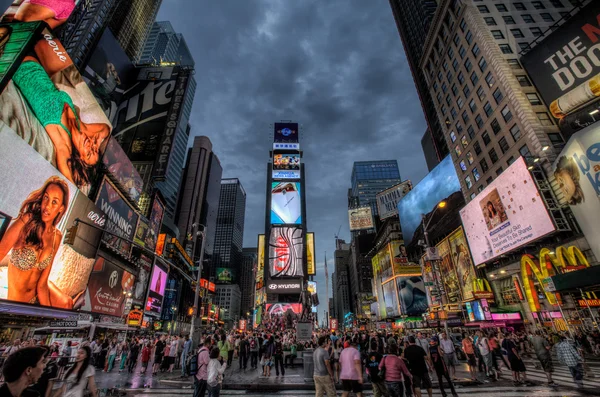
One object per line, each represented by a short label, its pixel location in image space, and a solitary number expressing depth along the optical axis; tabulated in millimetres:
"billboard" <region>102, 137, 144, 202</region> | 31922
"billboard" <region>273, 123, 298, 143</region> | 81938
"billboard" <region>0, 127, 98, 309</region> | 18591
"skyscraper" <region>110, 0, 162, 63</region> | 77688
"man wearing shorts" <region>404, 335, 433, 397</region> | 8039
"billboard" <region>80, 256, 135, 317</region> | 32031
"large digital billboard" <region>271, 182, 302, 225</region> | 73438
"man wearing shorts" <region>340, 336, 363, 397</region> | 7160
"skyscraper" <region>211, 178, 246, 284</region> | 193438
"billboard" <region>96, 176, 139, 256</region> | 31669
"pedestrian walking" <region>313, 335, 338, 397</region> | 7465
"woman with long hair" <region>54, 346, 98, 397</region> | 5006
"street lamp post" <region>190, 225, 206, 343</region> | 17303
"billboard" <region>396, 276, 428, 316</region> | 55675
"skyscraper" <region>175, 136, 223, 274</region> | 116375
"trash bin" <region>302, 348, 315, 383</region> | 13016
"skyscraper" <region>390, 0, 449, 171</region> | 69625
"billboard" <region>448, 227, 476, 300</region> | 38969
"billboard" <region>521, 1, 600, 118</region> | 24625
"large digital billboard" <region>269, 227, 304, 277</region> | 70188
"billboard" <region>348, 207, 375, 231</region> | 99700
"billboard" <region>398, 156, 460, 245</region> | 50750
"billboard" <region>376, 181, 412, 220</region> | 86375
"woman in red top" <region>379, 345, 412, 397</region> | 7133
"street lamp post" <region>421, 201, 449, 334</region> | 17281
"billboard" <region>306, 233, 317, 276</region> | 79369
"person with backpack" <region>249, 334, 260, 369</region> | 17836
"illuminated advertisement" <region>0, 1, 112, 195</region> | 19547
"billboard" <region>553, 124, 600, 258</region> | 21094
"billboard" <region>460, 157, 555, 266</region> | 25953
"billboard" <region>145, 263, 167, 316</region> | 50562
